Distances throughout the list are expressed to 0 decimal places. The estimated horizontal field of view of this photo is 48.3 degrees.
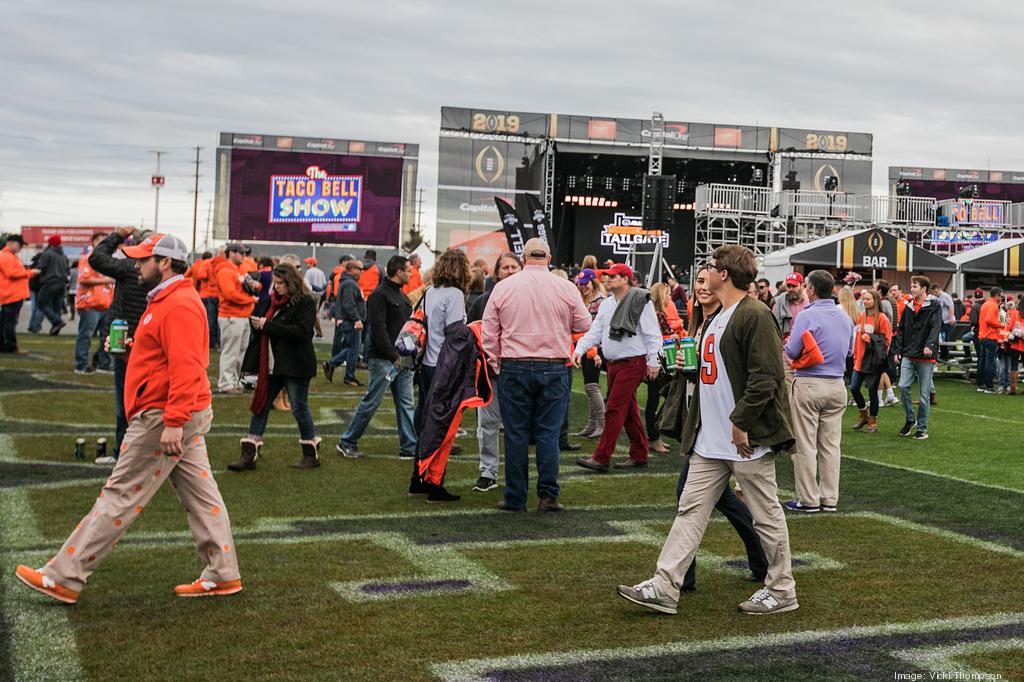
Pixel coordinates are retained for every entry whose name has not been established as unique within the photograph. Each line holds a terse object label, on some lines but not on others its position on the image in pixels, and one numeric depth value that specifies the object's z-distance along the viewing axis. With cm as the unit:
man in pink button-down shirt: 805
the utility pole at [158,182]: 8369
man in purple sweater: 845
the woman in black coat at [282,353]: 959
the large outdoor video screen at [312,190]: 4647
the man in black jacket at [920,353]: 1302
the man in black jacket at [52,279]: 2181
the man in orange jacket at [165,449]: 533
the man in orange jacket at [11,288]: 1898
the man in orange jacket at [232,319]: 1528
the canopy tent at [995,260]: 2611
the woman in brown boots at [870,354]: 1382
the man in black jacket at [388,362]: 1005
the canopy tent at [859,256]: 2536
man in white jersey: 539
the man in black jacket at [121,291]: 899
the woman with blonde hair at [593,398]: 1238
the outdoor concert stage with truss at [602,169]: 3597
